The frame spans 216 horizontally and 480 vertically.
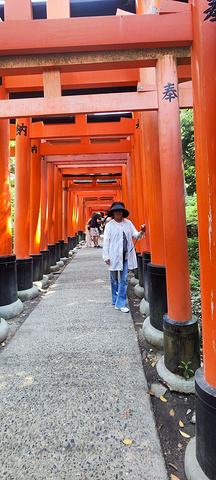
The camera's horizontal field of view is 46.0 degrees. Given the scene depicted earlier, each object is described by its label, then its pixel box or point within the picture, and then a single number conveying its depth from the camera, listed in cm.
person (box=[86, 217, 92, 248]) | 1474
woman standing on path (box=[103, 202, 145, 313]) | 402
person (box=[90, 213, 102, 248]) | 1275
